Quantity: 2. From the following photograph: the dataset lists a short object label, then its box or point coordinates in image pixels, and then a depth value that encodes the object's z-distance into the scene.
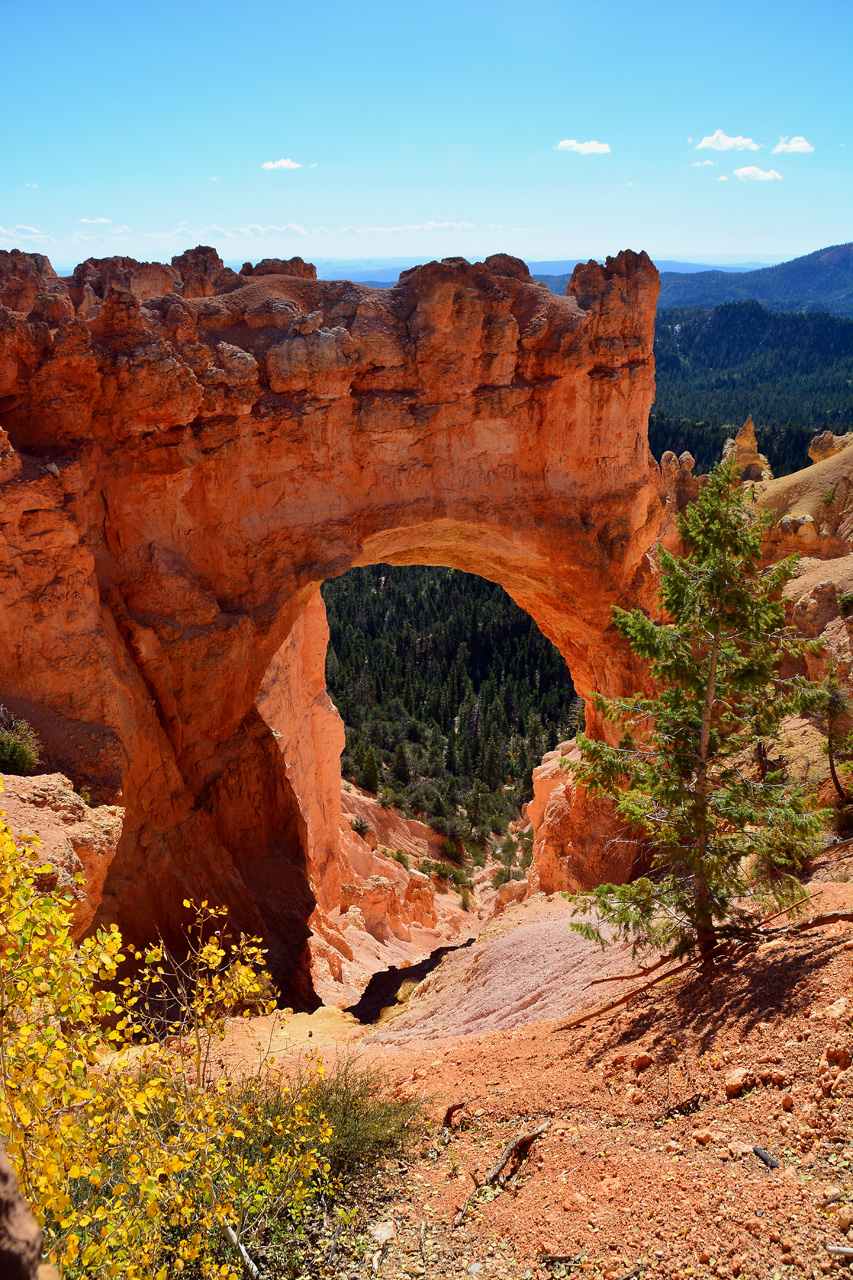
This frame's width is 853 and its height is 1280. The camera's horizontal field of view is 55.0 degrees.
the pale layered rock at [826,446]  61.06
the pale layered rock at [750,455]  61.00
